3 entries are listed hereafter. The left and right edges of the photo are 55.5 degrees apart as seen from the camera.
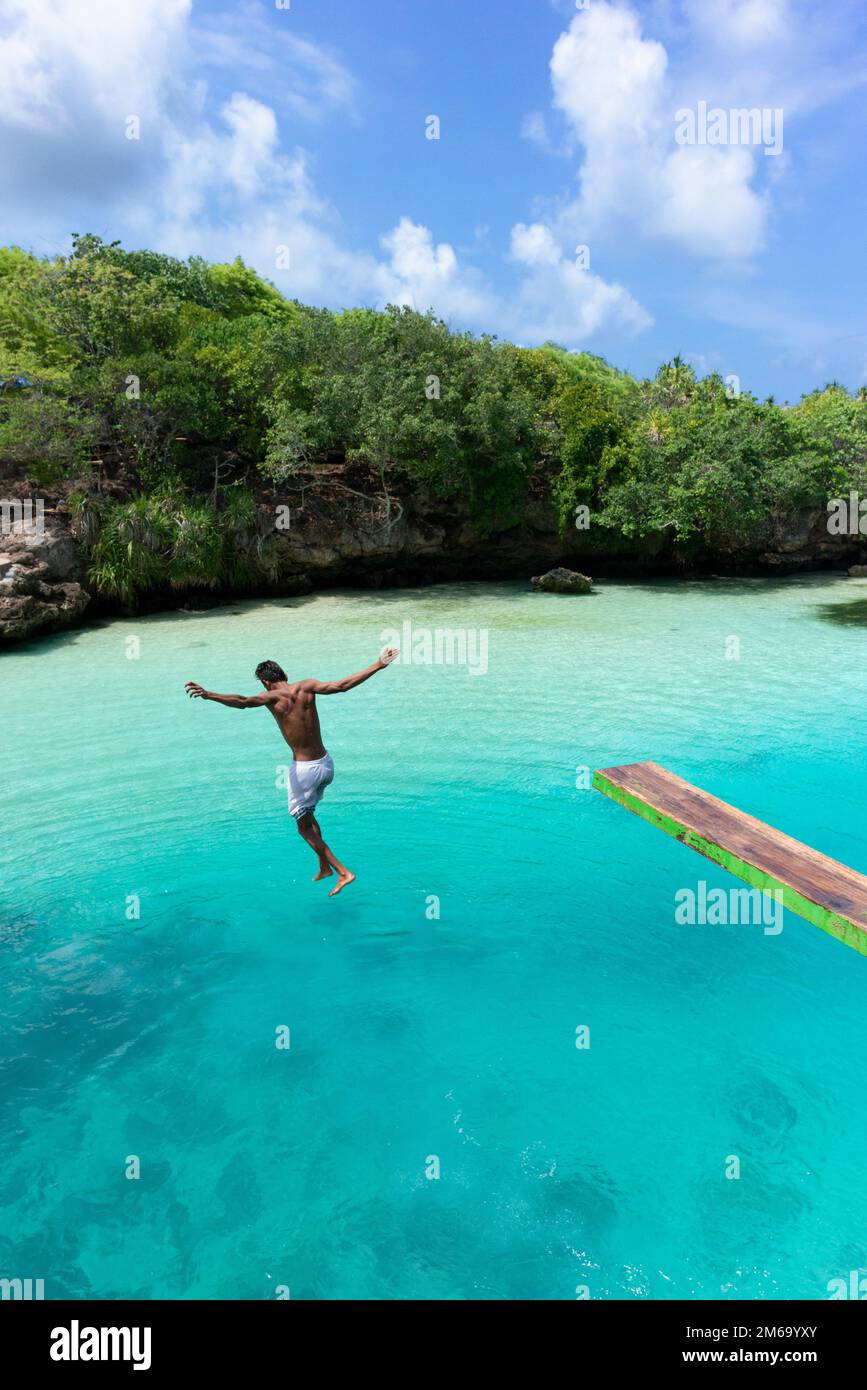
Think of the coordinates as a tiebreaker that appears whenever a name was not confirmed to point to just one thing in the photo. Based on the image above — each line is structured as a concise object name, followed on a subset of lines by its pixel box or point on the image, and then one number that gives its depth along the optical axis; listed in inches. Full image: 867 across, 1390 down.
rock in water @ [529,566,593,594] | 917.2
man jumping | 265.7
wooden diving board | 235.1
